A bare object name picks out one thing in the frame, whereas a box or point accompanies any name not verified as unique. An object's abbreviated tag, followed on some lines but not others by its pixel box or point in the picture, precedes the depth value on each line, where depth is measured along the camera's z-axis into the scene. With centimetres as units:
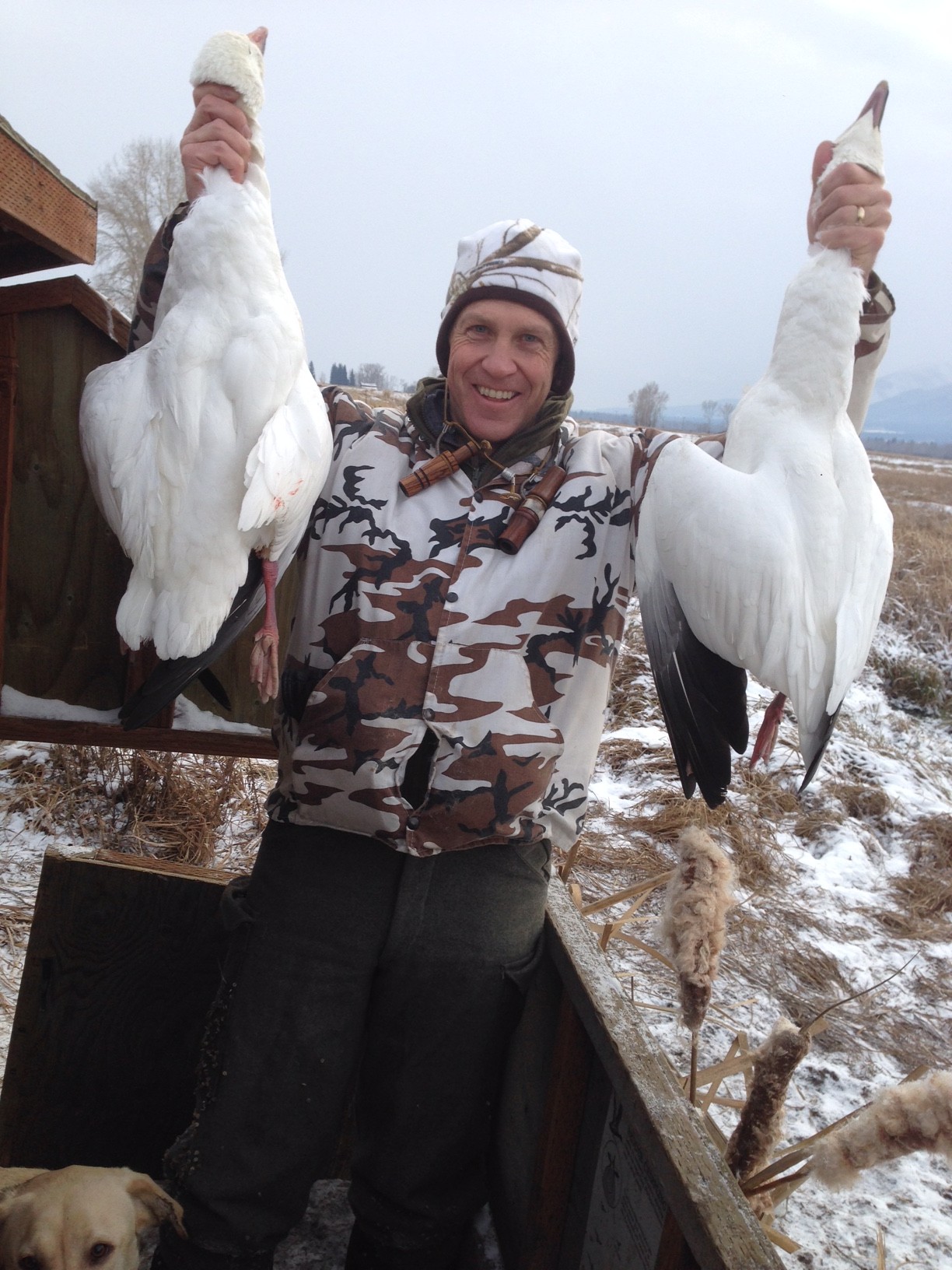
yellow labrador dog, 162
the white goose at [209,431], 163
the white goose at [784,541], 152
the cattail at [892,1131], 119
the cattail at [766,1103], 140
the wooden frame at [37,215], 173
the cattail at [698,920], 156
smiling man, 176
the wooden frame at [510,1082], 131
